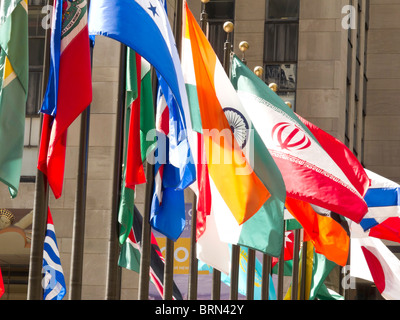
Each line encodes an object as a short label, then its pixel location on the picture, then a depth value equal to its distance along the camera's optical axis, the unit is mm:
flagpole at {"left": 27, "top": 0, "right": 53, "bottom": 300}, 13648
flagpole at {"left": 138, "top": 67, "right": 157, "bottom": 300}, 17031
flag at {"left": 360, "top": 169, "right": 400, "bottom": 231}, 25125
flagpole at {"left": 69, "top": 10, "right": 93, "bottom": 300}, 14766
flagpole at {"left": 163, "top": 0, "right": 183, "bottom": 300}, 17844
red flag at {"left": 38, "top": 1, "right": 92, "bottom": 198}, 14148
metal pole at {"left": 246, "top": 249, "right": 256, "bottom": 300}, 25078
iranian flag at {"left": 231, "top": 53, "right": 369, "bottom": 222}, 19438
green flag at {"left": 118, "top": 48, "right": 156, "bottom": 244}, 16141
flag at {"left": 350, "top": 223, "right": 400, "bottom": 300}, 27500
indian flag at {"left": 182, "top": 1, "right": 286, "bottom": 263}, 17578
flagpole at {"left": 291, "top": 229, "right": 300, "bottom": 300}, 30875
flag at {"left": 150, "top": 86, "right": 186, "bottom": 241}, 17078
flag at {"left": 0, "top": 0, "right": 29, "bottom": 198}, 13508
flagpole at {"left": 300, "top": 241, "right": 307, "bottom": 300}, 32344
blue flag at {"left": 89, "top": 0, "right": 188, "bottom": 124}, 14422
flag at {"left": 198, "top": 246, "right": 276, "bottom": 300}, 28984
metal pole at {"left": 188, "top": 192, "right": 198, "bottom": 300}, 20938
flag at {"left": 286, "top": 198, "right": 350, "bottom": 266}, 23188
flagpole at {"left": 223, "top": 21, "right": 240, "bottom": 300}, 23533
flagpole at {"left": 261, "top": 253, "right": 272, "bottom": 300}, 26984
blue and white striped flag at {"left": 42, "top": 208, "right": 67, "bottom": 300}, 20453
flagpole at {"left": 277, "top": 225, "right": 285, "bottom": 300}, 27920
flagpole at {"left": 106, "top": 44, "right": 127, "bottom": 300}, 15727
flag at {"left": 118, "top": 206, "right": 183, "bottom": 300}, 19875
